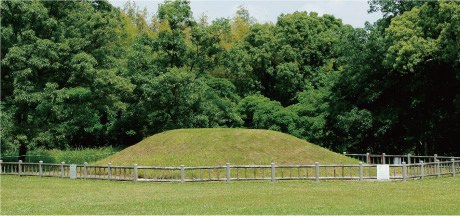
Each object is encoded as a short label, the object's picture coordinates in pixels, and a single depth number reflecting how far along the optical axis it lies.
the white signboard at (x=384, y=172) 31.00
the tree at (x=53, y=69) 43.12
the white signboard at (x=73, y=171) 34.62
